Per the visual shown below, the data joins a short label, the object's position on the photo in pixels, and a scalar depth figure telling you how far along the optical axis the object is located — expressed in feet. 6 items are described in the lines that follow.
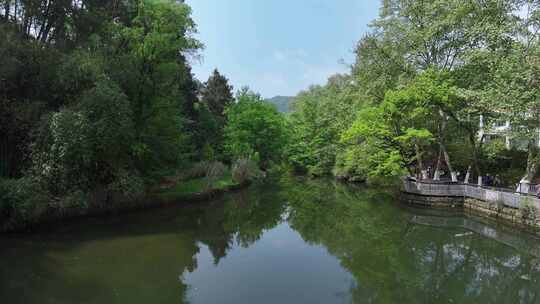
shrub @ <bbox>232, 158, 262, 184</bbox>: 91.76
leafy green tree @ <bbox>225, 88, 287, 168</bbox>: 109.55
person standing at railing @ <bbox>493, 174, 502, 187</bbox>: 74.04
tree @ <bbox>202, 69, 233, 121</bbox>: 135.95
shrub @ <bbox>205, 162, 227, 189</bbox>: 75.87
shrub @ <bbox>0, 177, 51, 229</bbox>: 38.65
